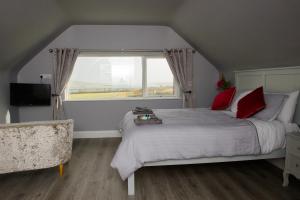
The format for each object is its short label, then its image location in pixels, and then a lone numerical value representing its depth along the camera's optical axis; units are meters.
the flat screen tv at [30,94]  3.89
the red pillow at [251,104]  2.80
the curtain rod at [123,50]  4.29
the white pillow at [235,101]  3.34
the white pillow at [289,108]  2.63
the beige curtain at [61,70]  4.18
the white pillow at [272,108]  2.69
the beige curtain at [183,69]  4.43
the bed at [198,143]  2.24
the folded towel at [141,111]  3.30
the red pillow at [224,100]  3.64
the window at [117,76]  4.54
